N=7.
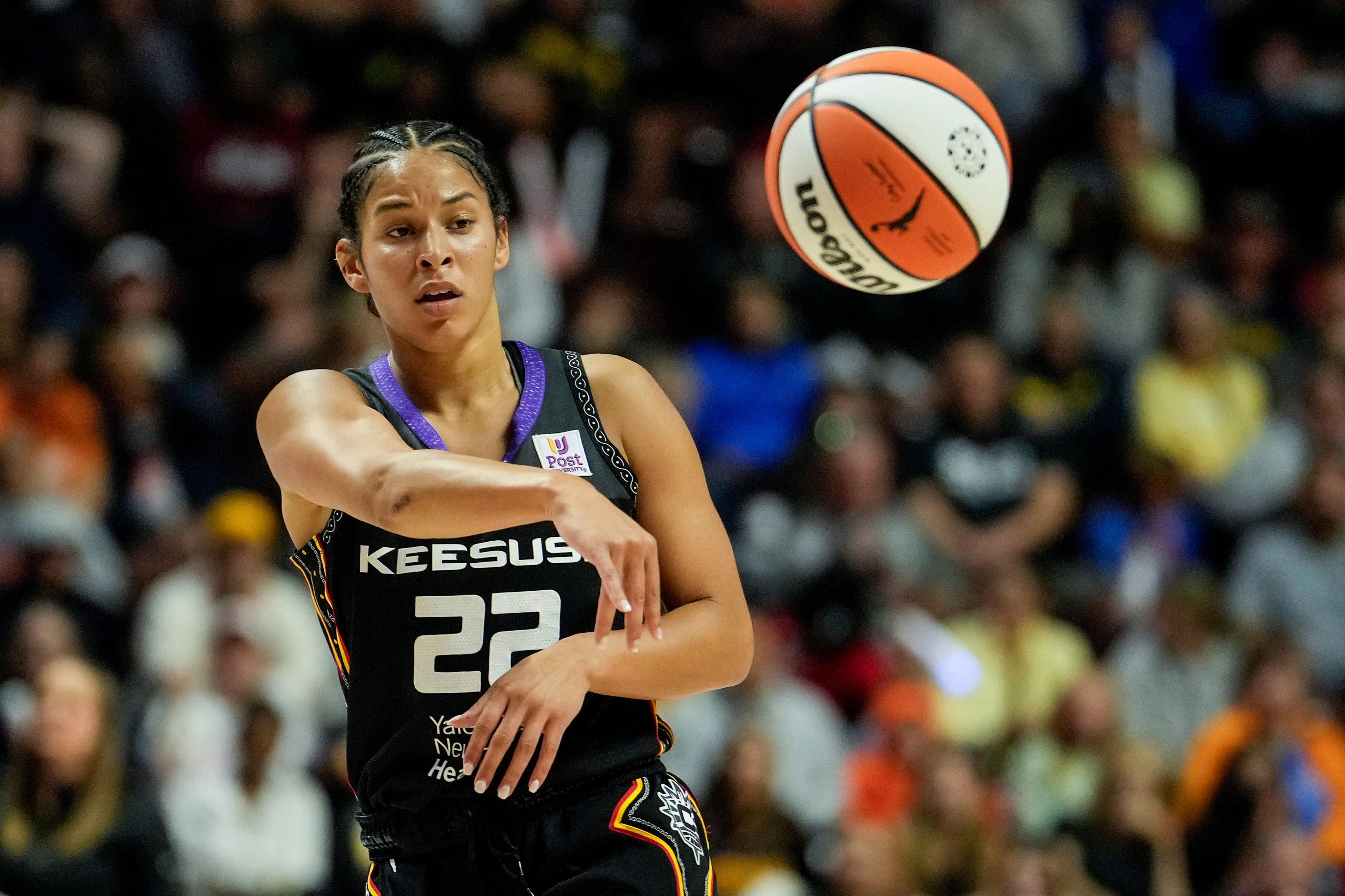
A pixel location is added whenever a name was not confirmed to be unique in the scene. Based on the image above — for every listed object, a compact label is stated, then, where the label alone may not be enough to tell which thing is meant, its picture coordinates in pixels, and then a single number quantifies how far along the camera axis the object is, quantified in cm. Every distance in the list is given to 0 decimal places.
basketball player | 653
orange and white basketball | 956
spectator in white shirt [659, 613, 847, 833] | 1744
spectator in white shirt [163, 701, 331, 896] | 1545
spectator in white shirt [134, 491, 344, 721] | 1677
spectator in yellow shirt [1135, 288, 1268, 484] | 2164
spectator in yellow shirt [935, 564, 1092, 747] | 1847
